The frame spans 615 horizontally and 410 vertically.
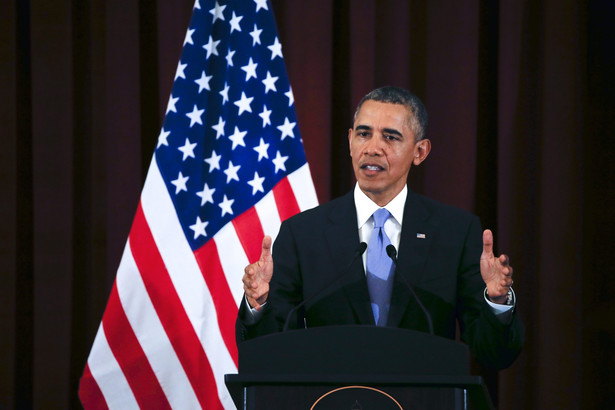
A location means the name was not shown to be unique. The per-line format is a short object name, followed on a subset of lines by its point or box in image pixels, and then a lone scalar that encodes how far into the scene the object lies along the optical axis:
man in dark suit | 9.06
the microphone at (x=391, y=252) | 8.86
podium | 8.60
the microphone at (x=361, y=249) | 8.87
